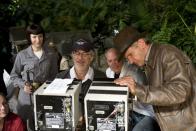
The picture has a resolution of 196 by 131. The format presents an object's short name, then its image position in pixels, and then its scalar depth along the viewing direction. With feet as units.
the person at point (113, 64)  14.53
